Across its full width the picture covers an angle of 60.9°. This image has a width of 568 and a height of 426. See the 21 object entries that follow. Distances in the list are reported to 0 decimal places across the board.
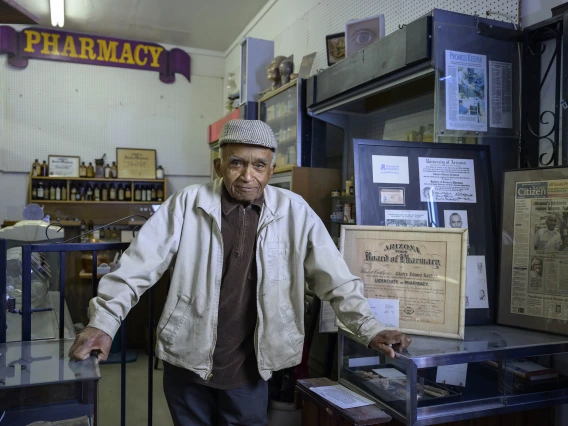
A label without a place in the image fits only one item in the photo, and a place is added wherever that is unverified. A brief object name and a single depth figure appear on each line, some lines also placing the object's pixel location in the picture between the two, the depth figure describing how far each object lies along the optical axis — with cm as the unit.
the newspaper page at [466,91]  222
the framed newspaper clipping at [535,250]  189
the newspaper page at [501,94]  231
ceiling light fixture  518
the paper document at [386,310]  190
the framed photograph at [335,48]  377
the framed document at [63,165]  660
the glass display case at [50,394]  119
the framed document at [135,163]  694
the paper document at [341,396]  172
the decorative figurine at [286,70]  441
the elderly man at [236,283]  161
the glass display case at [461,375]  160
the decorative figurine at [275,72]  454
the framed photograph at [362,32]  314
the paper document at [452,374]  180
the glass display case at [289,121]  385
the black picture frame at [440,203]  209
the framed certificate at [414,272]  182
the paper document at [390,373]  176
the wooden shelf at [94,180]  640
